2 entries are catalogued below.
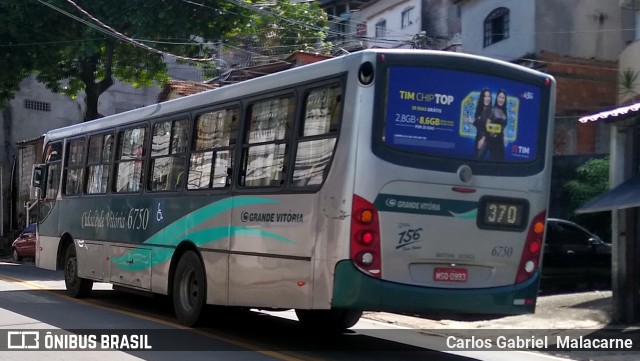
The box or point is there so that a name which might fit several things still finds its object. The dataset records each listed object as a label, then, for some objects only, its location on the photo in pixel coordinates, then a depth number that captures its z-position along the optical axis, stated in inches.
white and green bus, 304.5
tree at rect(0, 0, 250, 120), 924.6
